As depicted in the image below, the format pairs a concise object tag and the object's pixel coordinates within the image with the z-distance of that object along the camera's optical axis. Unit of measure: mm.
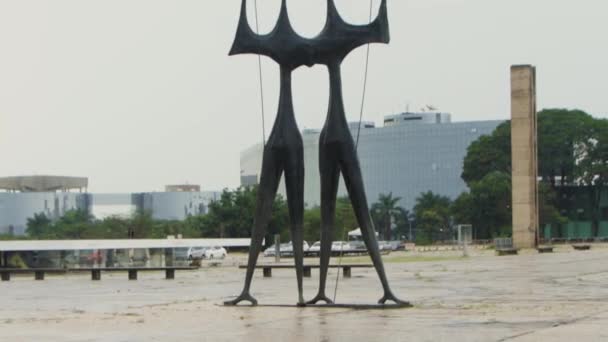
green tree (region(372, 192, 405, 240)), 161625
